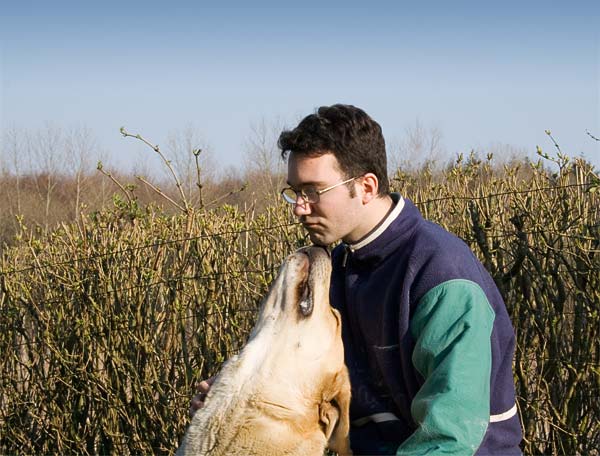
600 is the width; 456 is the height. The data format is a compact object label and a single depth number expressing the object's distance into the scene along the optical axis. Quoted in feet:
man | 7.88
